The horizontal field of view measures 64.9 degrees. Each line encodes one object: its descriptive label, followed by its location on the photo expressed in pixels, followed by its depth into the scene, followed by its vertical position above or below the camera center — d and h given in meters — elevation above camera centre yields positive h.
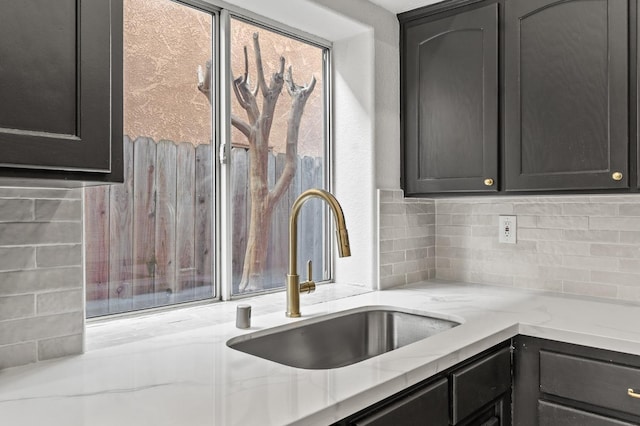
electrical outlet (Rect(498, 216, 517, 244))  2.31 -0.10
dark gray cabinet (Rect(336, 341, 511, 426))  1.17 -0.51
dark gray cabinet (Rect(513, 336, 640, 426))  1.46 -0.54
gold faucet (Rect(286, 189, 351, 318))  1.67 -0.15
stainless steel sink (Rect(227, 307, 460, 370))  1.56 -0.44
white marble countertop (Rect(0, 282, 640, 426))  0.95 -0.38
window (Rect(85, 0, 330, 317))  1.68 +0.16
